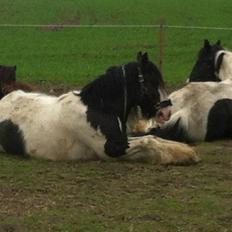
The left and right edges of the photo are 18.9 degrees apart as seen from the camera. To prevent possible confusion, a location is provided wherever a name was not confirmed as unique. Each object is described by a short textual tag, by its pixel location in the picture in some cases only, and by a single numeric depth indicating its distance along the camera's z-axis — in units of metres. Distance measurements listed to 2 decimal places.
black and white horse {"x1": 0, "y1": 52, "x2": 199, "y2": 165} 7.93
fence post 16.03
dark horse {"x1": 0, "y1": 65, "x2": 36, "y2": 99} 10.28
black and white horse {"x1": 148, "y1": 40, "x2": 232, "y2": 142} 9.30
